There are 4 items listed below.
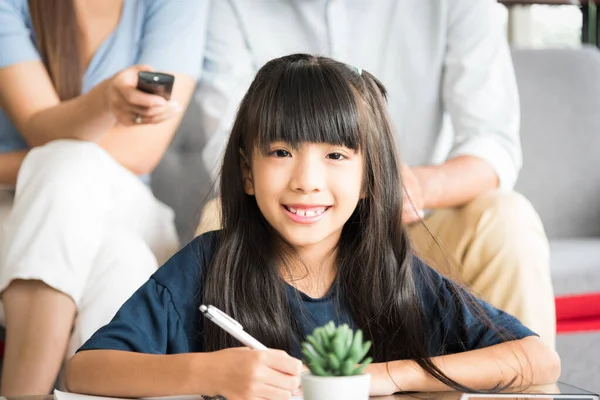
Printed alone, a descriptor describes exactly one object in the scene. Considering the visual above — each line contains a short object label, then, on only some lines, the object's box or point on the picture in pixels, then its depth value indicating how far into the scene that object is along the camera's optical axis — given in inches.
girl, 54.5
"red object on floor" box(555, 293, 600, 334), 79.0
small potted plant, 45.0
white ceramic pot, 45.2
